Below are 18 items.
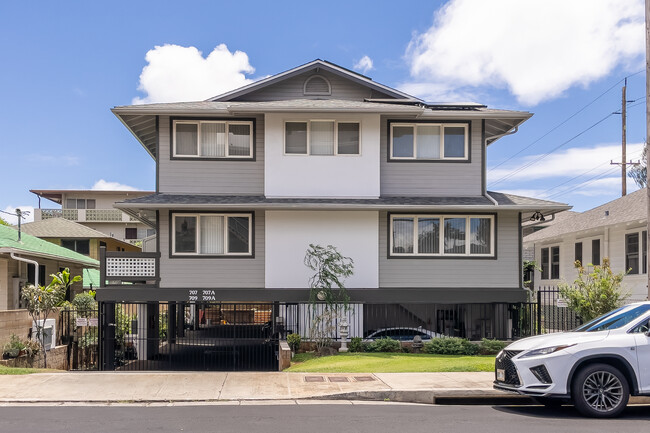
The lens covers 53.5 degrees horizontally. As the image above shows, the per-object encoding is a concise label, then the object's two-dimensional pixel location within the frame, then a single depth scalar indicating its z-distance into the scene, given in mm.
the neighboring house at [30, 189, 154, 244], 55719
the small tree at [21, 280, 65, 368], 18500
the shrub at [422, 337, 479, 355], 17812
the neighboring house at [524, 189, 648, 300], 22969
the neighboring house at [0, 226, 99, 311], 22641
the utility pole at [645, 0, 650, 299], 13852
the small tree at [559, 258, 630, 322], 16594
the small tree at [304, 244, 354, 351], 18094
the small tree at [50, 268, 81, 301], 23577
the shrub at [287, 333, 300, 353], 17722
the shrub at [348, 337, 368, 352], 17953
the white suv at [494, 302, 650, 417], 9328
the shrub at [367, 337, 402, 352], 17922
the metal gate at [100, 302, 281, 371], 17703
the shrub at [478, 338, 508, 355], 18016
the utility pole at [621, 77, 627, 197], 37812
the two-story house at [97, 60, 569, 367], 19391
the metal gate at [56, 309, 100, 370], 19859
